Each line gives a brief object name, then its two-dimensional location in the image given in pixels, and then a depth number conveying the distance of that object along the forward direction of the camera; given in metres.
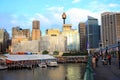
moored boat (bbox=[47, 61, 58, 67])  55.31
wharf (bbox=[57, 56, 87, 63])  84.86
